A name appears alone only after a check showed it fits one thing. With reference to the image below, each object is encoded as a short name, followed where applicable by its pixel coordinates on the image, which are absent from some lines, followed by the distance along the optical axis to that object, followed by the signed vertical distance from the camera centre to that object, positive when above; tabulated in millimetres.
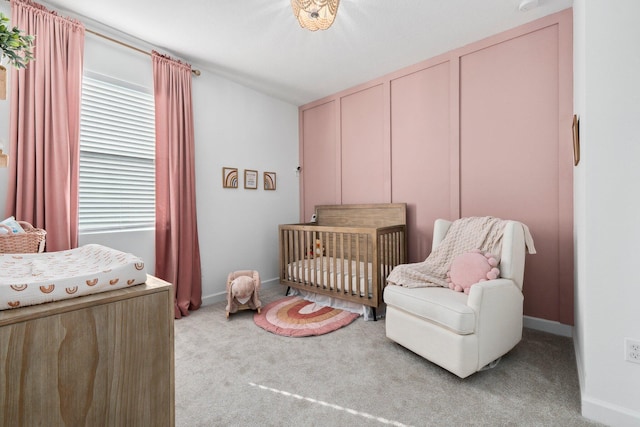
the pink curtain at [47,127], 1979 +616
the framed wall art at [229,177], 3342 +415
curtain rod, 2348 +1463
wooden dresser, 724 -406
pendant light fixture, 1699 +1188
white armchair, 1680 -652
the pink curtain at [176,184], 2748 +287
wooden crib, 2660 -412
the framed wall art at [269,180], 3807 +428
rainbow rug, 2420 -958
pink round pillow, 1954 -391
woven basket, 1504 -147
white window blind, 2402 +502
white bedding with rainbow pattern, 763 -182
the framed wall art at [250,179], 3568 +420
